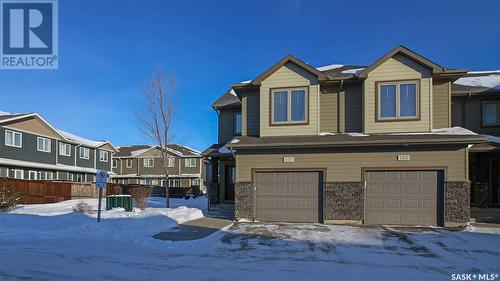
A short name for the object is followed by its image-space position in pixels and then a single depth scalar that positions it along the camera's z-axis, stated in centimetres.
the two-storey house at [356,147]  1480
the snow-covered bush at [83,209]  1734
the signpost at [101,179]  1411
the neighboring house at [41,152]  3067
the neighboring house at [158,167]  5178
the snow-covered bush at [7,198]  1745
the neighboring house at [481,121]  1767
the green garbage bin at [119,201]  1930
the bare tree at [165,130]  2423
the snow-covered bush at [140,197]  1962
